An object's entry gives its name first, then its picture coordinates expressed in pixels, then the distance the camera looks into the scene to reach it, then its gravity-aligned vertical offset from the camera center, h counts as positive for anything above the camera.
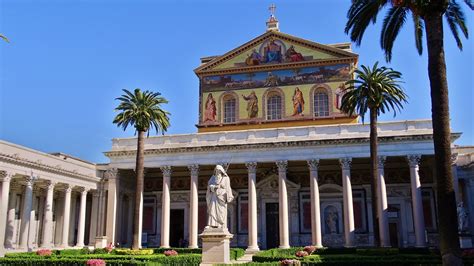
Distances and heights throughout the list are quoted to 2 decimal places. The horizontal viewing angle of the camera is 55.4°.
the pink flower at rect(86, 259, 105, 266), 15.89 -1.29
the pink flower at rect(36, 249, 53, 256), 24.70 -1.46
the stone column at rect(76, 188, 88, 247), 36.73 +0.46
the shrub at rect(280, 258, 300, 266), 15.36 -1.29
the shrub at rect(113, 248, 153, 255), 27.65 -1.61
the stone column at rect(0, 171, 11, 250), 28.29 +1.49
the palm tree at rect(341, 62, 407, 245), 29.02 +8.34
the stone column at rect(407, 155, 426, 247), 30.94 +1.52
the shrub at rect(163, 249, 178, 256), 25.47 -1.55
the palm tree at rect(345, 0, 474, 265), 13.42 +5.33
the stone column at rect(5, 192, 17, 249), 30.80 +0.33
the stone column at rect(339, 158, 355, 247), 31.79 +1.50
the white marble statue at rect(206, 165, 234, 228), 15.91 +0.93
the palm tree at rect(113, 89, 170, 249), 33.28 +8.10
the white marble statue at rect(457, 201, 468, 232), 29.42 +0.40
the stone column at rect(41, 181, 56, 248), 33.16 +0.62
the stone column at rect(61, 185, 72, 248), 35.29 +0.84
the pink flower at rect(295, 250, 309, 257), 22.73 -1.47
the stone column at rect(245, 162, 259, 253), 33.27 +1.16
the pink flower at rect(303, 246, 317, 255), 27.35 -1.50
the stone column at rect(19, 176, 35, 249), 30.89 +1.35
